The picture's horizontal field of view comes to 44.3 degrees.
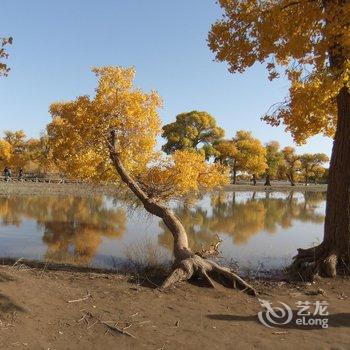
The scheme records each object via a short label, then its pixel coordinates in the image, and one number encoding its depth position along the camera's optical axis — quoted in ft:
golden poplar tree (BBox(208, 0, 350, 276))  31.68
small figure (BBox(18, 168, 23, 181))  197.96
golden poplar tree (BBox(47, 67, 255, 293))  43.09
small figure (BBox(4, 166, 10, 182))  186.51
